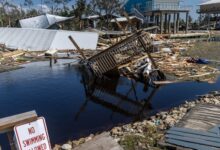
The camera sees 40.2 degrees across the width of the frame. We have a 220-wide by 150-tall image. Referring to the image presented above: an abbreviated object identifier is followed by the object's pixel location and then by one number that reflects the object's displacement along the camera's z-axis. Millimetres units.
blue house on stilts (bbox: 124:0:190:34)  51250
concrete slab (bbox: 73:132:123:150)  6601
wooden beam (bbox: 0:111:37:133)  3217
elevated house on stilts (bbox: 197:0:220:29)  67594
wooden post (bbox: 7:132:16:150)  3332
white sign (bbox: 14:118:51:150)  3217
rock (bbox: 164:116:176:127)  9172
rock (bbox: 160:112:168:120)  10488
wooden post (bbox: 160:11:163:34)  52031
